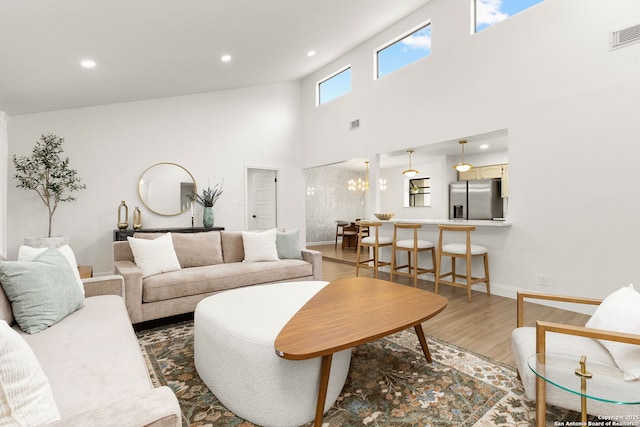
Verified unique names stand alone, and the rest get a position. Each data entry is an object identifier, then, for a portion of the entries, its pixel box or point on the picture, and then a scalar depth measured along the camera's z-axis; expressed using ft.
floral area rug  5.22
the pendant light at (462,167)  18.34
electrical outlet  11.46
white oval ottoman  4.91
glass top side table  3.63
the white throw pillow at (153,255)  9.89
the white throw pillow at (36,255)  6.66
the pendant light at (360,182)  32.56
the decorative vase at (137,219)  16.89
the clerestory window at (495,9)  12.16
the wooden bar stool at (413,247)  14.05
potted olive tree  14.26
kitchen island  12.60
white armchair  4.18
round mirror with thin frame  17.80
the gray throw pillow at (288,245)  12.92
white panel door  22.86
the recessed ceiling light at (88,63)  11.07
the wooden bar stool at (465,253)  12.10
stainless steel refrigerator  21.77
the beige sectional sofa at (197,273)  9.05
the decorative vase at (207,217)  18.63
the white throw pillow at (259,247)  12.30
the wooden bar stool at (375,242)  15.34
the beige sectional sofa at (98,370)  2.83
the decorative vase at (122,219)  16.43
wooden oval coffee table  4.75
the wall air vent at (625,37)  9.51
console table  15.80
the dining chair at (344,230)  27.14
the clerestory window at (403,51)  15.71
